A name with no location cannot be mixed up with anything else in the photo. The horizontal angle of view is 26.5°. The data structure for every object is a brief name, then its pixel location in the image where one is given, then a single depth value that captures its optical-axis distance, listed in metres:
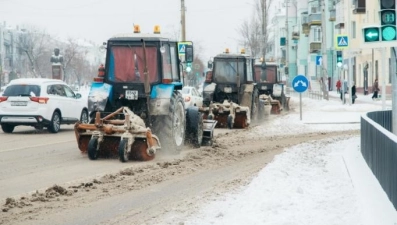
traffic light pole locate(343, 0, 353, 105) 41.47
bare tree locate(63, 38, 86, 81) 94.44
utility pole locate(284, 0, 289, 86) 79.68
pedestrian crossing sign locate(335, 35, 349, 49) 37.07
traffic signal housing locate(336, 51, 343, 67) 45.56
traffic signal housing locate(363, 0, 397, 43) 14.76
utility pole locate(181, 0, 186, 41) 49.19
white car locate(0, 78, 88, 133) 24.08
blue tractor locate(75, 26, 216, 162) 17.42
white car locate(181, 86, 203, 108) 36.12
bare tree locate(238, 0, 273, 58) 79.12
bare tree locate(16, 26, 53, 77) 98.07
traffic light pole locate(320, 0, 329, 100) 50.00
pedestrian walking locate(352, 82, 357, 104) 48.91
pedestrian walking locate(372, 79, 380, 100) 54.47
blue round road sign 29.48
